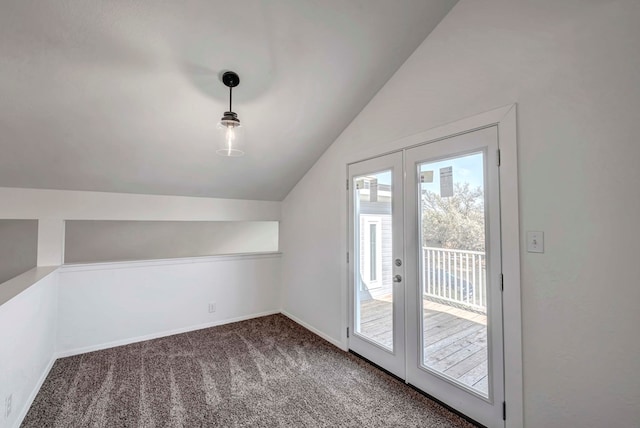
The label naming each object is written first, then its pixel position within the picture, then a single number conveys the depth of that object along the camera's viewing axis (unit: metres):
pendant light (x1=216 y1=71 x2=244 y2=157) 1.94
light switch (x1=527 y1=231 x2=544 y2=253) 1.64
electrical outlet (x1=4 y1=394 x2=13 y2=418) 1.71
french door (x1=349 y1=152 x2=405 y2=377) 2.48
